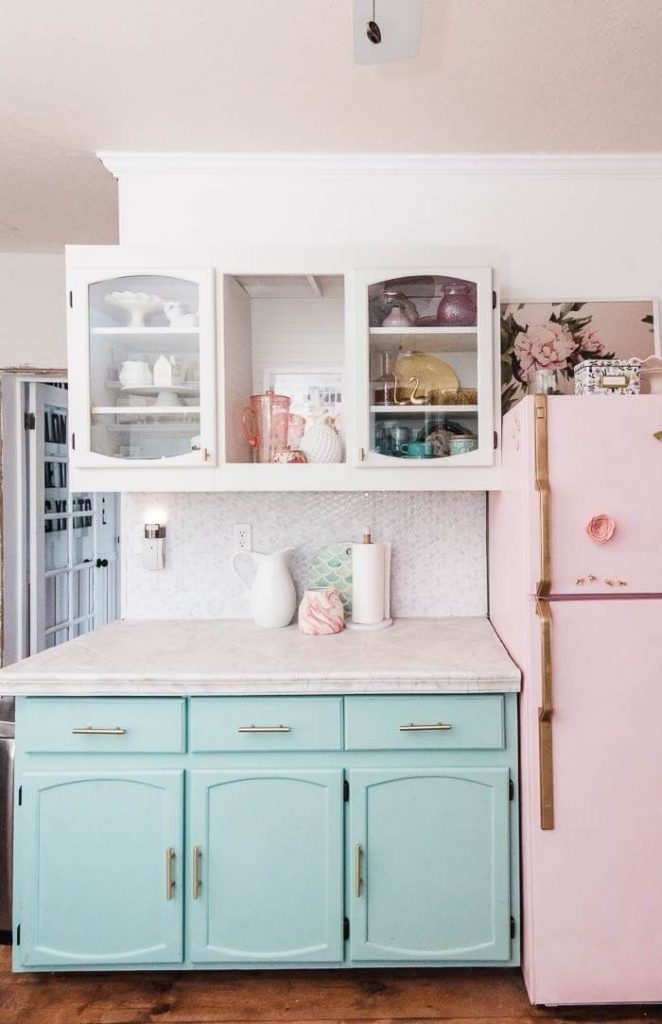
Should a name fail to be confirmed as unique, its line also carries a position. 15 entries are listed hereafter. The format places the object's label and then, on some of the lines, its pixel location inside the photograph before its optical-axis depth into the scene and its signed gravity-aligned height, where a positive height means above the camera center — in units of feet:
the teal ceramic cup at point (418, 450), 6.32 +0.62
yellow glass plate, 6.38 +1.46
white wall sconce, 7.20 -0.44
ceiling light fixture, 4.27 +3.62
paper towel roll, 6.81 -0.88
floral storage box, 5.45 +1.20
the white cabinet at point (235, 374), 6.23 +1.46
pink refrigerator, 4.98 -1.63
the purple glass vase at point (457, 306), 6.26 +2.15
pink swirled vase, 6.54 -1.18
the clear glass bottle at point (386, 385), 6.31 +1.32
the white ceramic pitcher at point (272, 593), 6.77 -0.97
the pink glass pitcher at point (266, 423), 6.66 +0.98
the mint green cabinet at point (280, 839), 5.24 -2.94
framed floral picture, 7.01 +2.03
